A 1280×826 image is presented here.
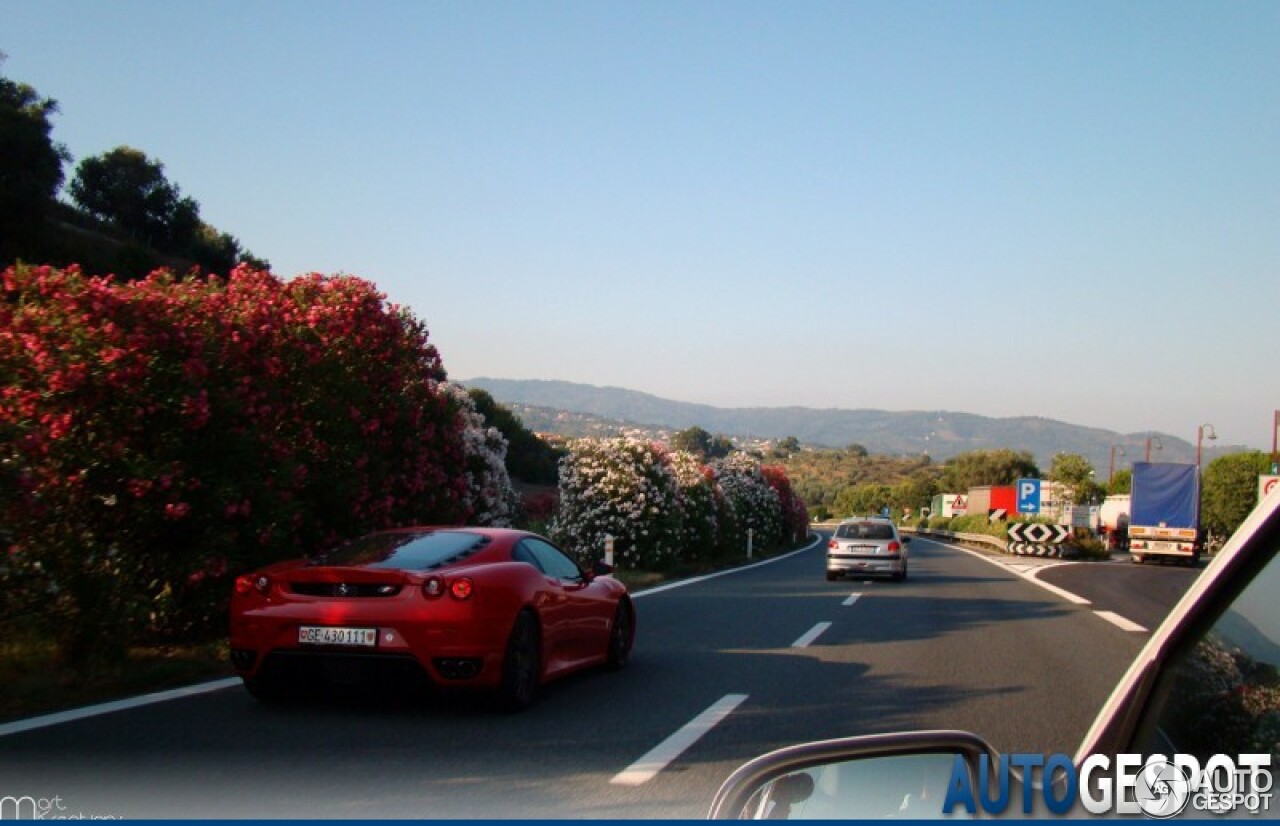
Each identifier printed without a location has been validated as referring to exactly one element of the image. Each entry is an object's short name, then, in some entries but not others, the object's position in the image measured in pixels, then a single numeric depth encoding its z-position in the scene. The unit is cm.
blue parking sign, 5284
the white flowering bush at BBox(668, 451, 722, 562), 3188
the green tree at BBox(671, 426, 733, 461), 11506
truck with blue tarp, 3991
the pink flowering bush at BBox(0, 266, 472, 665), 966
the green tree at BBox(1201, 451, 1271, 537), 6600
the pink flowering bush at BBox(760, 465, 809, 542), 5672
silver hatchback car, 2475
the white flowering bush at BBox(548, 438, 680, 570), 2736
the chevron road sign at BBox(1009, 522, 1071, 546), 4322
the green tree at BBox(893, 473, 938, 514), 15875
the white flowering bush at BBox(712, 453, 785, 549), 4512
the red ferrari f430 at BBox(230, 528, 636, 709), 802
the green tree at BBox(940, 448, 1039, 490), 16450
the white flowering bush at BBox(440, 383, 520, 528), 1711
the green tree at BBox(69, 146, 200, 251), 7200
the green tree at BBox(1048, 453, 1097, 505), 8031
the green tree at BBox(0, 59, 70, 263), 4447
